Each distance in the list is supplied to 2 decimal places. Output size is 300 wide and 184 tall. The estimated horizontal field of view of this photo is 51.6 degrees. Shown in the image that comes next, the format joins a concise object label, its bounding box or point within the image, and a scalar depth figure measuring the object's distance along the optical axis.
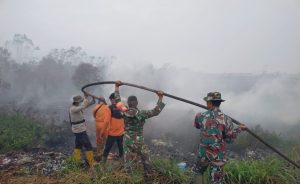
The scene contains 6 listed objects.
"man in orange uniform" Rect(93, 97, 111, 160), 7.02
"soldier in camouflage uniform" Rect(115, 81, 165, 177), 5.62
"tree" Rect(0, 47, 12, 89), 22.42
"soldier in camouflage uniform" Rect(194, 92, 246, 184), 4.84
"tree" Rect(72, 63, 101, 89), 19.67
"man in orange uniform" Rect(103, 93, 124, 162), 7.02
